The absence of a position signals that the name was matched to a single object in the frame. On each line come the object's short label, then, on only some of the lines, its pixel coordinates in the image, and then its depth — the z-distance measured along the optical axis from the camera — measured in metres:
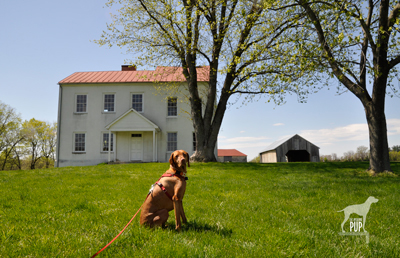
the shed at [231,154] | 49.51
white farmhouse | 25.56
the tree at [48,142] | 51.78
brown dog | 3.90
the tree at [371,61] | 12.23
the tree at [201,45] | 16.55
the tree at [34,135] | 48.72
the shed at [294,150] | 32.59
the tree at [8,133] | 45.88
